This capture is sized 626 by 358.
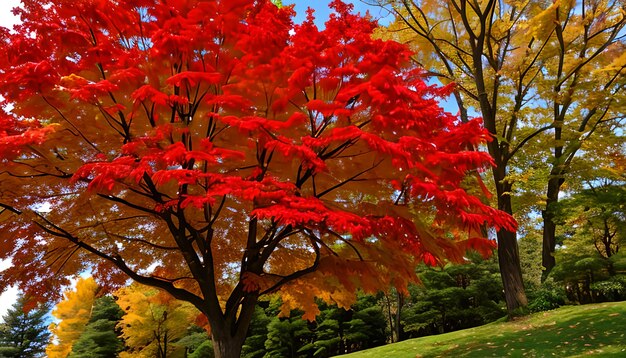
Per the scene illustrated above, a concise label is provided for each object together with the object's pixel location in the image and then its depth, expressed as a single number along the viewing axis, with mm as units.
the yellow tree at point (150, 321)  24669
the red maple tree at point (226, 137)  5508
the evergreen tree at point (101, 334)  30281
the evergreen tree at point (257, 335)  31469
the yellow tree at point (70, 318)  33312
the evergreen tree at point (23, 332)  47906
